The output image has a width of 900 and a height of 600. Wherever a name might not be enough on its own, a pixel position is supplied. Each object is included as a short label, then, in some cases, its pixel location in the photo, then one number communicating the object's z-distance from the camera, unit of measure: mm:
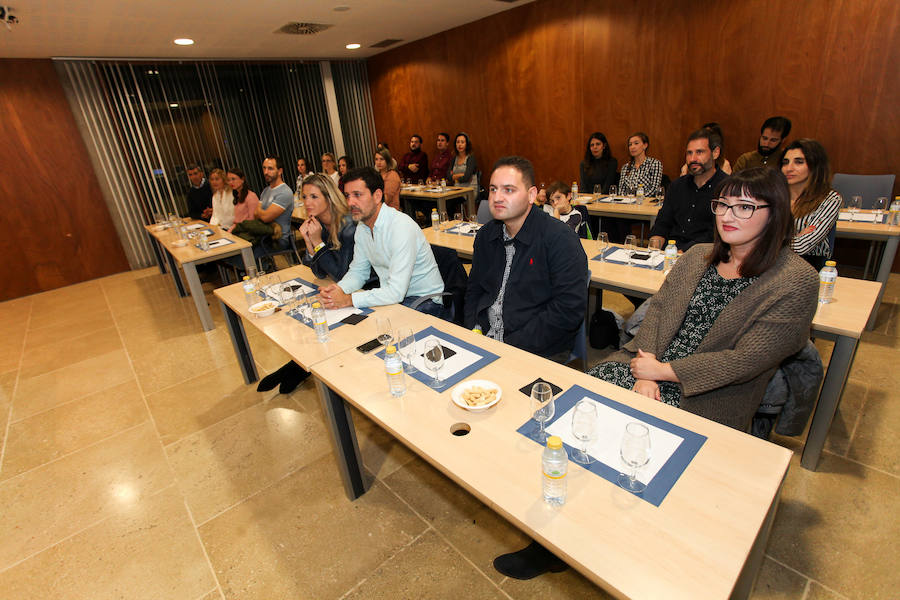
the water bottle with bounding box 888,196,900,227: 3217
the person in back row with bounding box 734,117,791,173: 4285
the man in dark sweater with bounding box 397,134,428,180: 7984
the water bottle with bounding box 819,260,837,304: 2102
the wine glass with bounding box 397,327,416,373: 1807
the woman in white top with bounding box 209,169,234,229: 5391
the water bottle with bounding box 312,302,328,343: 2094
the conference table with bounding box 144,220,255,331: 4145
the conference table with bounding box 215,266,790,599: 948
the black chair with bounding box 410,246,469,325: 2850
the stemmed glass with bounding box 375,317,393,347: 2033
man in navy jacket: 2156
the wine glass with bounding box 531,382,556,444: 1370
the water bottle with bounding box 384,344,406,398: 1616
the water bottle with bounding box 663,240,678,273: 2719
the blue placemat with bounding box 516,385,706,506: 1127
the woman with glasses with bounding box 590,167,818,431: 1558
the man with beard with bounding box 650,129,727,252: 3252
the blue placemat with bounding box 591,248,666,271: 2773
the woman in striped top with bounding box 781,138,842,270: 2770
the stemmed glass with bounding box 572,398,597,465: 1256
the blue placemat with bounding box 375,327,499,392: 1690
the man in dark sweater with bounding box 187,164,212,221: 5992
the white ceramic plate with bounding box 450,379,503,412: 1513
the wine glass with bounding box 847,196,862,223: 3550
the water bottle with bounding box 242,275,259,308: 2709
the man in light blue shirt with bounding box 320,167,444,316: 2498
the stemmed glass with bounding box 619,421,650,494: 1128
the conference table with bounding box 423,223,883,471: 1891
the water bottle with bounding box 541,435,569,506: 1107
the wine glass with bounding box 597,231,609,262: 3209
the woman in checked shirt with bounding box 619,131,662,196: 5109
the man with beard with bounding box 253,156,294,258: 4812
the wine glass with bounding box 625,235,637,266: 3088
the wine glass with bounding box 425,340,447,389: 1658
